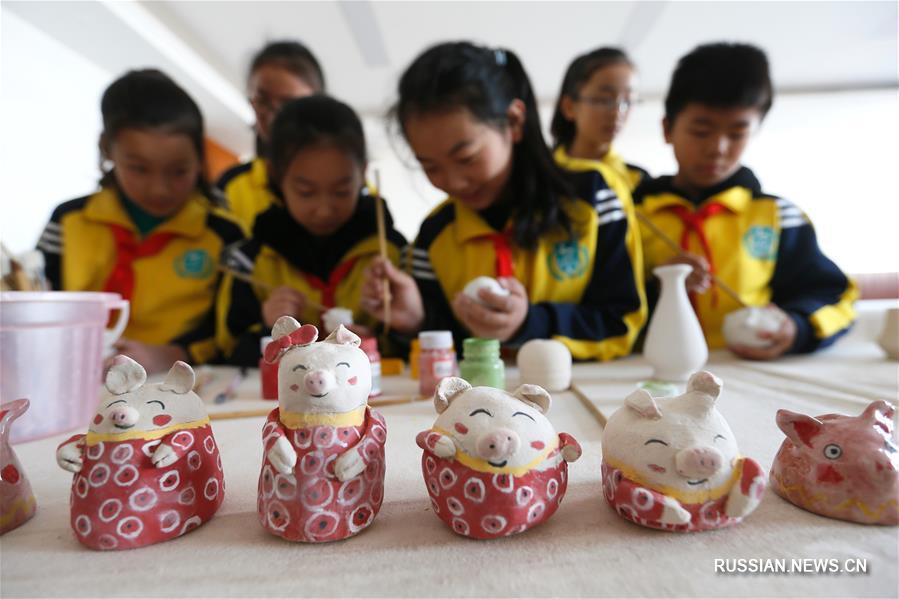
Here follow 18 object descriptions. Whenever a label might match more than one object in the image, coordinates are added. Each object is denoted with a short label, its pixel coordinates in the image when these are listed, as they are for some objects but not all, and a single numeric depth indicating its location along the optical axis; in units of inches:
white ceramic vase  29.6
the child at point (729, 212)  41.7
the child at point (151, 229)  42.4
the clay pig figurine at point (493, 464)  13.8
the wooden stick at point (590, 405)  24.2
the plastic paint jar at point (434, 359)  30.3
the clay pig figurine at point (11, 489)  15.5
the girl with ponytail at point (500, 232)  37.5
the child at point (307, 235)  40.1
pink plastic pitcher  22.6
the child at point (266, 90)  56.0
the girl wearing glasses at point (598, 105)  53.9
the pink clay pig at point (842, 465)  14.0
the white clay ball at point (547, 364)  29.6
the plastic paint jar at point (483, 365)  27.6
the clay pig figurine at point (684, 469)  13.5
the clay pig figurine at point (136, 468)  14.0
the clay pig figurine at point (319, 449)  14.0
